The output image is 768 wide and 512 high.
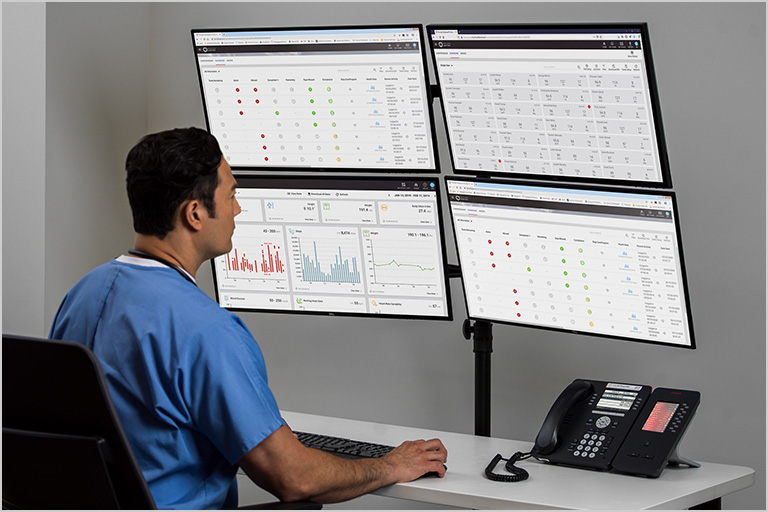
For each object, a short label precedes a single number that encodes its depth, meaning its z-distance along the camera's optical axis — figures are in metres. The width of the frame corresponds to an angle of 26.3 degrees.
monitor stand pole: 3.67
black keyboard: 3.31
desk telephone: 3.23
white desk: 3.06
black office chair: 2.79
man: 2.96
